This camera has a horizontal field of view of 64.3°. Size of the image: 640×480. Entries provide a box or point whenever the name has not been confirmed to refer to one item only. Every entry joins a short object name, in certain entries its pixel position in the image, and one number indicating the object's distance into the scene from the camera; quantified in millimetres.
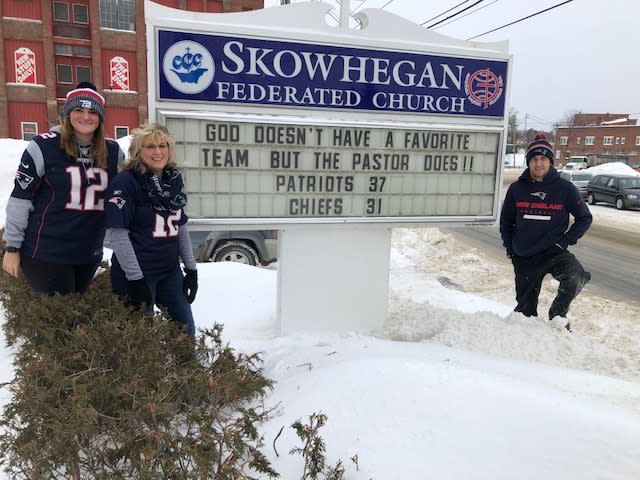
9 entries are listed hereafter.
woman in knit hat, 3039
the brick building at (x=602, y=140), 65938
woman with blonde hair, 3020
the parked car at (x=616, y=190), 19750
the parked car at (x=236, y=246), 7746
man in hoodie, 4645
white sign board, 4051
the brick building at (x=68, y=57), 27078
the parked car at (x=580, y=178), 24156
